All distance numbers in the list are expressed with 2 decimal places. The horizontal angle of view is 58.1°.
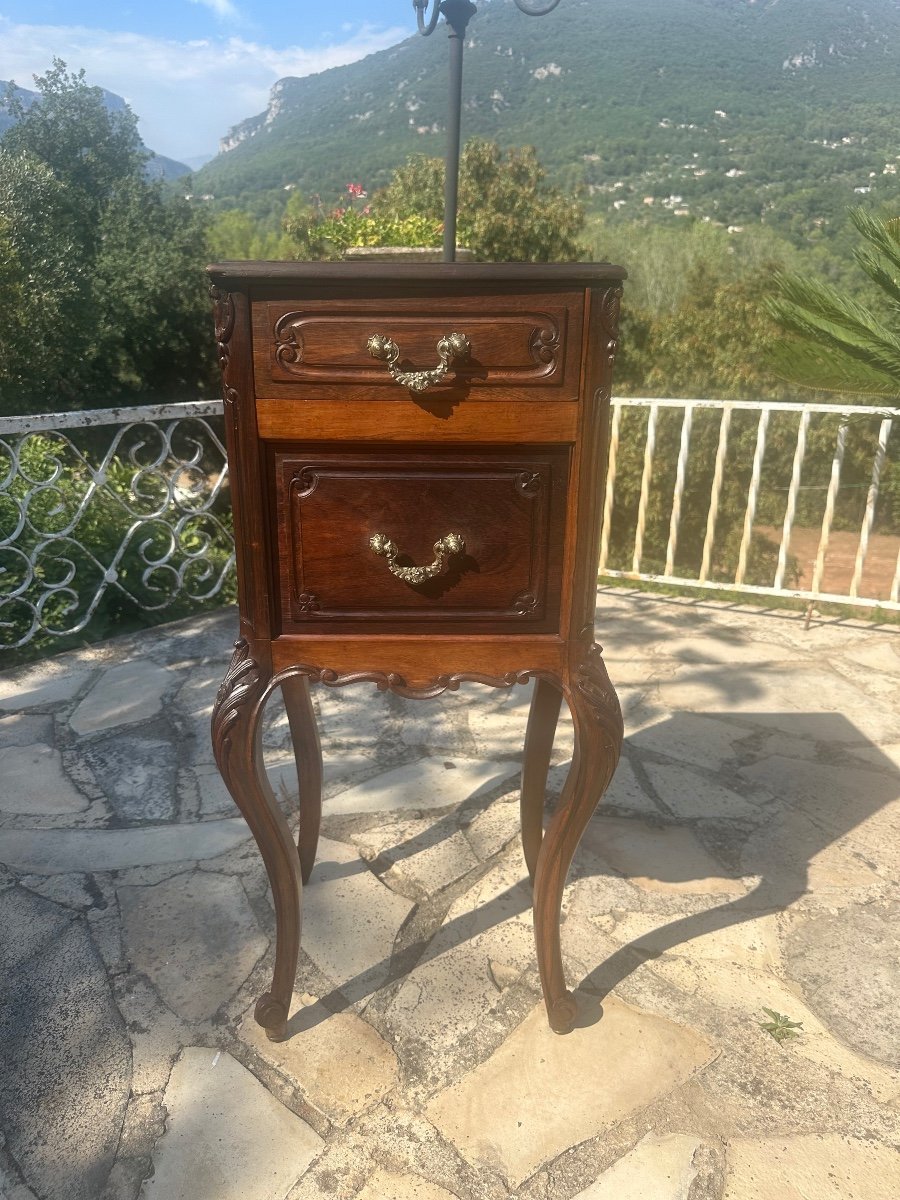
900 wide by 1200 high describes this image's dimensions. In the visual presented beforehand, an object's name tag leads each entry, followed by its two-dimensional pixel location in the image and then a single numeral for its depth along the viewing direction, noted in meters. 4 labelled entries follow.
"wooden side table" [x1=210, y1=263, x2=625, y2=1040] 1.23
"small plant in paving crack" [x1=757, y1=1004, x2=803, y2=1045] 1.61
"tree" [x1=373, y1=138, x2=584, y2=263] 13.09
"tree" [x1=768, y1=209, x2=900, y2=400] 3.68
